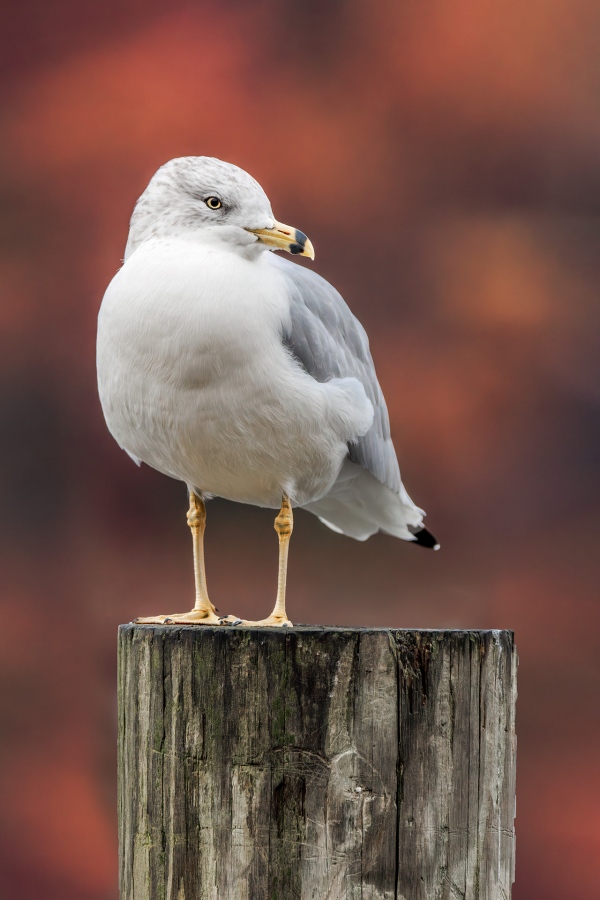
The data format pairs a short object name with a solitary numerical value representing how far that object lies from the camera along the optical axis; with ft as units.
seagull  30.68
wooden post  30.28
